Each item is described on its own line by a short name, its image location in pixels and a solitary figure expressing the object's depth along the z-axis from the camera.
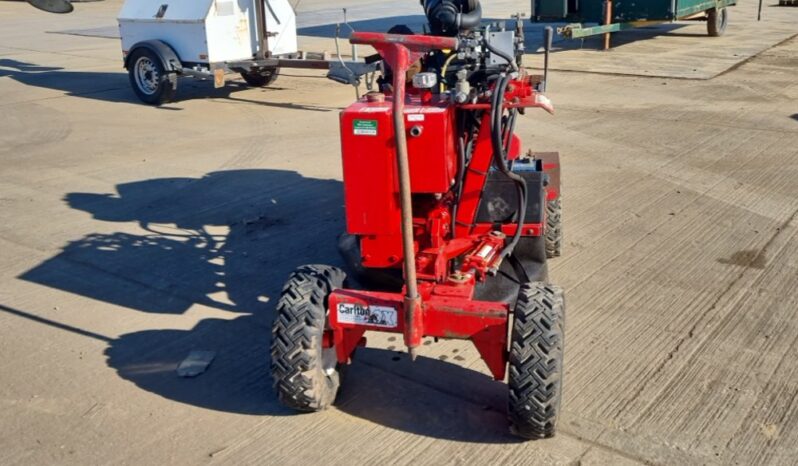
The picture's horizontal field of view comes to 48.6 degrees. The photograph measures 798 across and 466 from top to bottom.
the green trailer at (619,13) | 17.25
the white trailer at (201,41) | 12.37
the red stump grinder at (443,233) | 3.92
